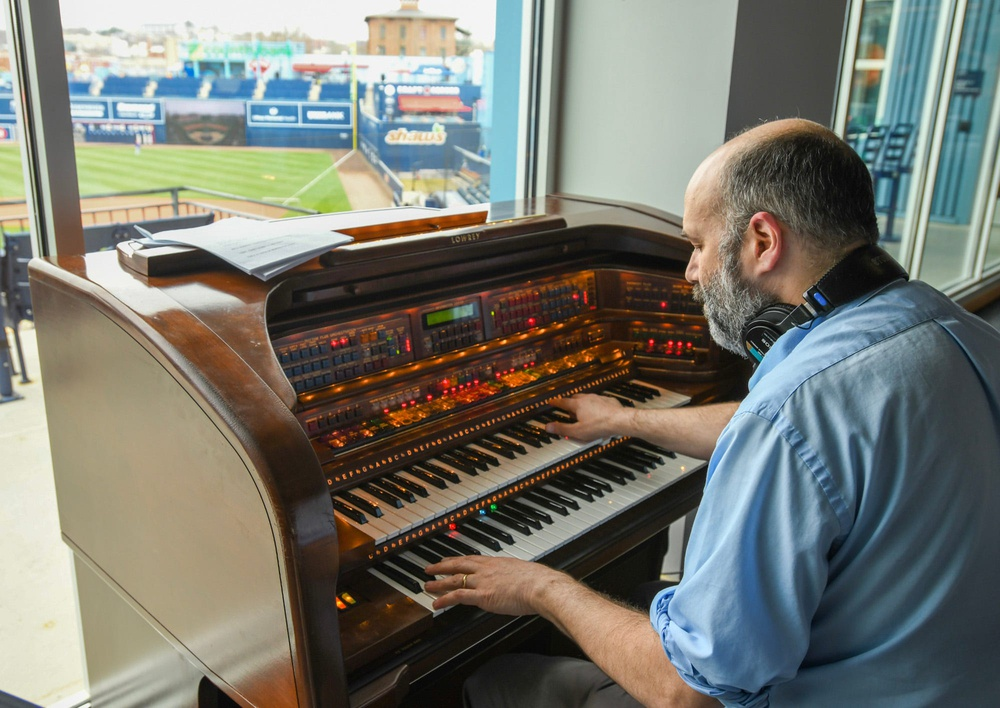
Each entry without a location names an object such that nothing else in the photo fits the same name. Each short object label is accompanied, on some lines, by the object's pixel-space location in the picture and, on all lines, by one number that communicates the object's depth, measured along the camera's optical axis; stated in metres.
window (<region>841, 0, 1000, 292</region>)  5.44
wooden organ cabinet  1.20
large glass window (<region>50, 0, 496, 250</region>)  2.00
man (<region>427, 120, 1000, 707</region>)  1.02
